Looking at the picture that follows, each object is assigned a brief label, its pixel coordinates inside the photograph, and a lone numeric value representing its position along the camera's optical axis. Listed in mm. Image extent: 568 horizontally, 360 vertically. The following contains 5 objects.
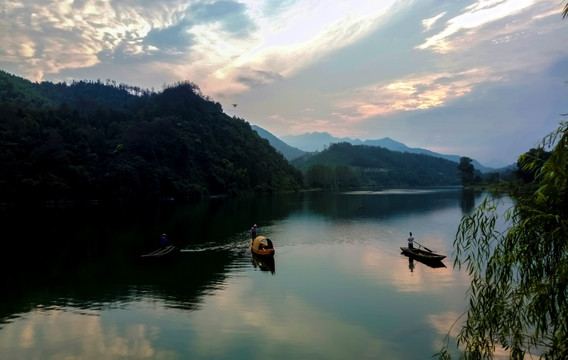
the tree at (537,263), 7734
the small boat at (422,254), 35938
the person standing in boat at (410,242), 40656
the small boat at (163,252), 37219
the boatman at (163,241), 39809
